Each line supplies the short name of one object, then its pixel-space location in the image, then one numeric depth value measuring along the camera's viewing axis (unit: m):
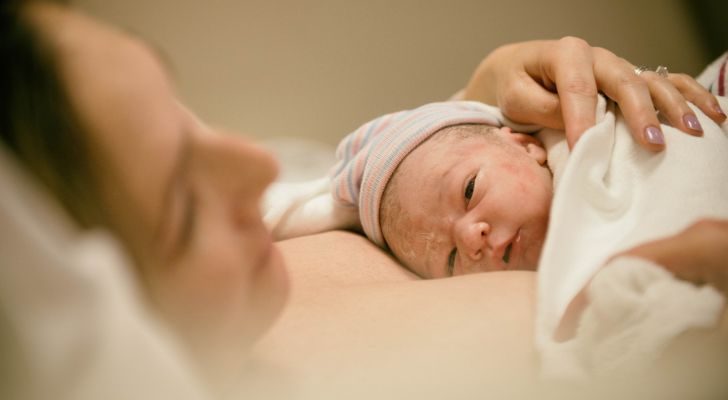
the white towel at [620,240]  0.52
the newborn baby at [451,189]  0.62
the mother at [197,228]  0.37
